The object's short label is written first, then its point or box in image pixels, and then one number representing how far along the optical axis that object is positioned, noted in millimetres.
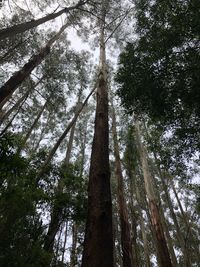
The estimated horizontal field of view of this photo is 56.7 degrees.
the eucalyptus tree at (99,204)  1690
